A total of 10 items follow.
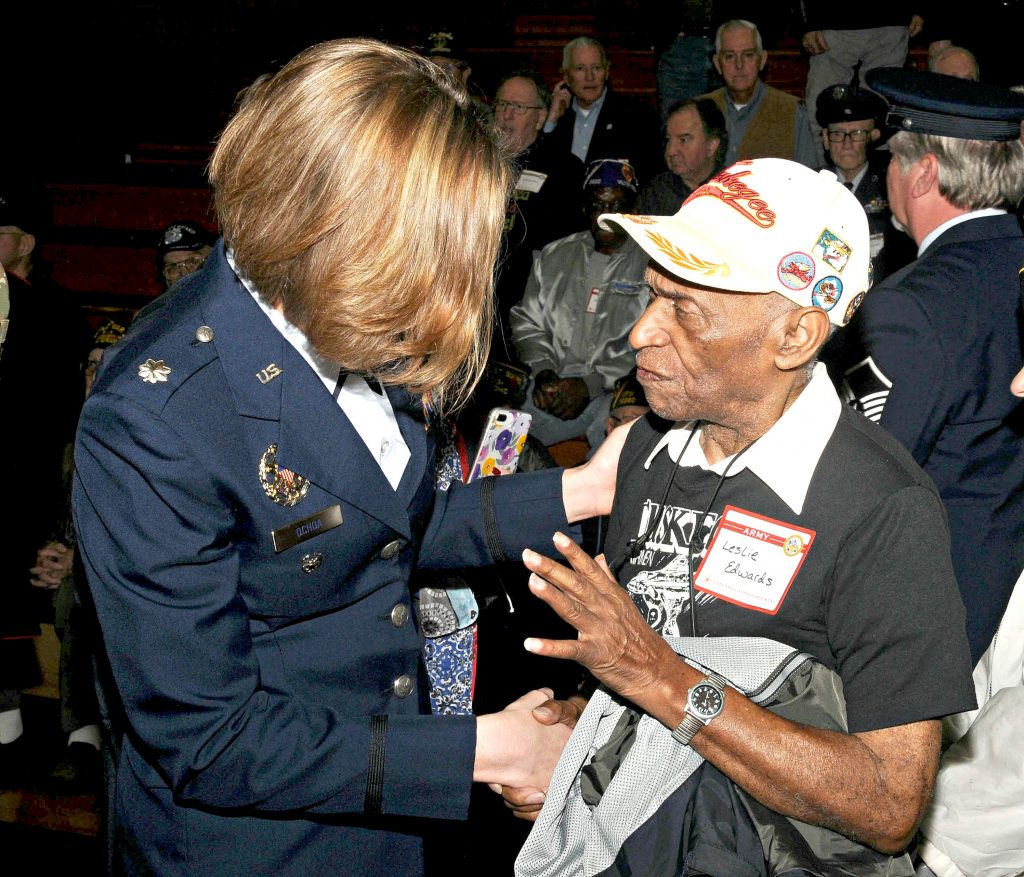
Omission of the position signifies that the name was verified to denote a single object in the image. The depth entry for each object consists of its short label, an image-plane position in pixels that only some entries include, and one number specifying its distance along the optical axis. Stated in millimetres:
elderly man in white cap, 1331
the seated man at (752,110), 5832
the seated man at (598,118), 5895
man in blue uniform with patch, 2271
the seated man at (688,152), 5270
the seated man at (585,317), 4523
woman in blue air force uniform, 1279
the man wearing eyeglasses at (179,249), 4762
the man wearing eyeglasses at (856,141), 4668
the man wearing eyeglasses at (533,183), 5105
